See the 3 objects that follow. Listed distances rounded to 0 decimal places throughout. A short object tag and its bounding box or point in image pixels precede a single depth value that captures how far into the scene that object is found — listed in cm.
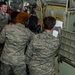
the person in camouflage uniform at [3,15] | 322
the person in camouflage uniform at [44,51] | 217
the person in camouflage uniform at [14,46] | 236
